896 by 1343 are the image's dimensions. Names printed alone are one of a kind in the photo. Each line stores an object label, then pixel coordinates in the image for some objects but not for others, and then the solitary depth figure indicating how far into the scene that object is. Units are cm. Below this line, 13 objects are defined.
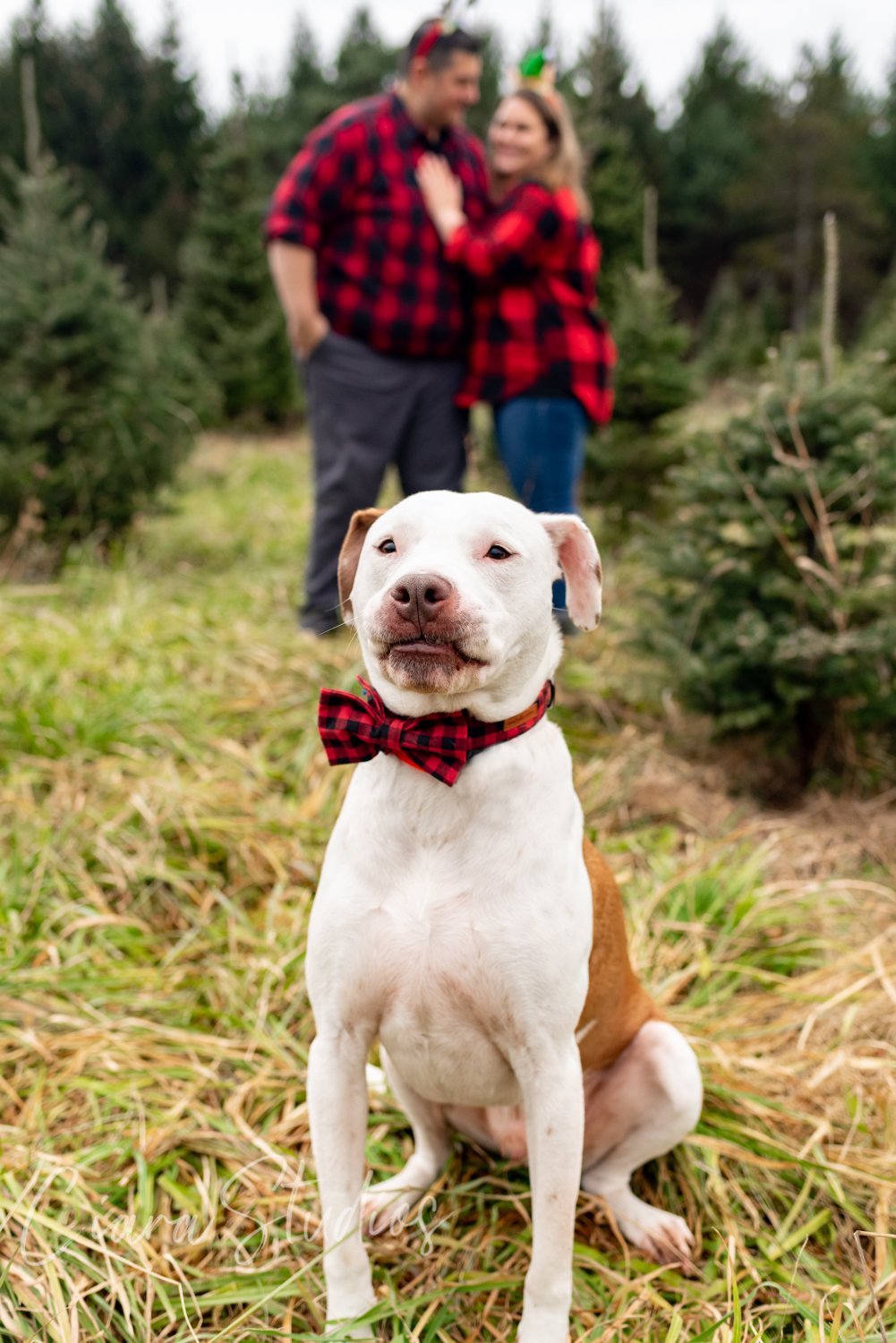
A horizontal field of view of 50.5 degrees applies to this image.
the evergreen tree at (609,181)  1226
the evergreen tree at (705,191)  2694
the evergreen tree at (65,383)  564
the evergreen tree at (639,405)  592
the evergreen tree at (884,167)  2789
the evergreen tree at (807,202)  2478
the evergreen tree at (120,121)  2295
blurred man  393
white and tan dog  140
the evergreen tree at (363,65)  2312
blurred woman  378
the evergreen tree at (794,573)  333
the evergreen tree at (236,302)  1166
